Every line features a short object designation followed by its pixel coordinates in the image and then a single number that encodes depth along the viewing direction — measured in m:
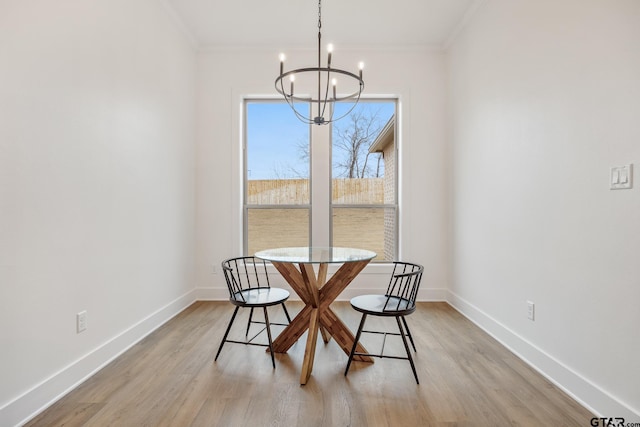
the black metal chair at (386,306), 2.23
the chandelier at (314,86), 4.21
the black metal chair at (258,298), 2.42
